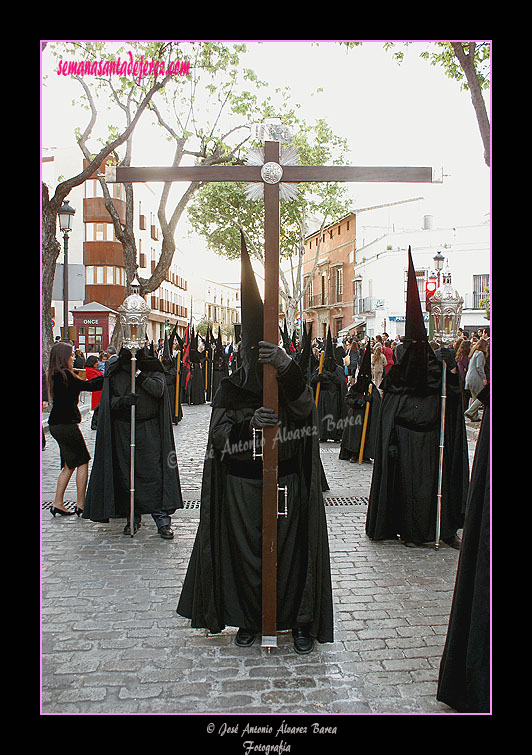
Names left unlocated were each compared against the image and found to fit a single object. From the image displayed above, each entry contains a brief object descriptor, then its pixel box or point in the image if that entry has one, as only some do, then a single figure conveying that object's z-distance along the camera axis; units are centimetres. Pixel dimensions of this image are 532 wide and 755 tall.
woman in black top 696
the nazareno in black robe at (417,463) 645
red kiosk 3166
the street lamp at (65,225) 1608
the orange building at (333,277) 5025
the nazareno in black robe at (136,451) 664
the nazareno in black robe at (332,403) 1345
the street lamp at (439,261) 1656
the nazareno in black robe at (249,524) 408
